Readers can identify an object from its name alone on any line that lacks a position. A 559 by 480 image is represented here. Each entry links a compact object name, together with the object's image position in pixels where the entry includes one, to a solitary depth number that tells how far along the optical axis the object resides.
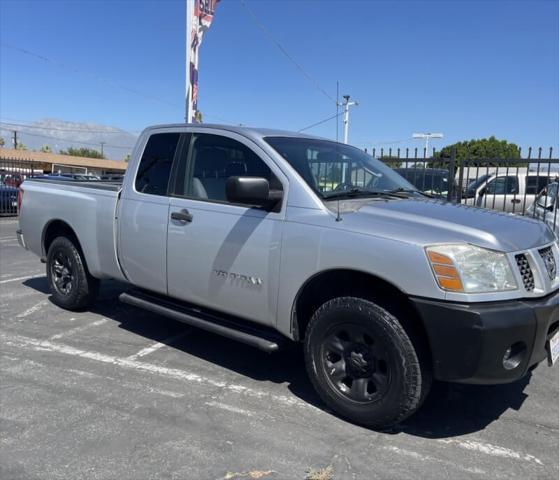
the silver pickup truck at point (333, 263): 2.90
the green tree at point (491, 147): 42.75
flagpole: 13.41
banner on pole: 13.40
